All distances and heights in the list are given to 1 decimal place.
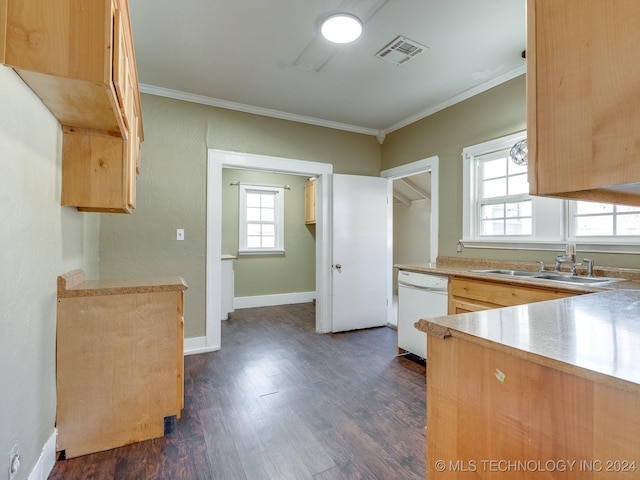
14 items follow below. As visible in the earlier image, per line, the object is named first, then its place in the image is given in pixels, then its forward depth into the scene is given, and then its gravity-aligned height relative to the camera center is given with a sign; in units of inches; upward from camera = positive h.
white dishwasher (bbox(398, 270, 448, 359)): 104.3 -20.7
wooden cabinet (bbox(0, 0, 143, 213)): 42.1 +24.7
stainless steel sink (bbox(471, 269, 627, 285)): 80.8 -9.4
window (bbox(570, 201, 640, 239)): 85.0 +6.4
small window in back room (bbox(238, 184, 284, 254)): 210.2 +16.0
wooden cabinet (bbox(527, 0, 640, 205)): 18.6 +9.5
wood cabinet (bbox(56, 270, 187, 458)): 67.2 -26.4
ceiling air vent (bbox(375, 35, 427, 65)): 91.7 +58.1
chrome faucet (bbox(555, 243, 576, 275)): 88.0 -4.3
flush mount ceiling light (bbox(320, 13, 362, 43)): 81.0 +57.1
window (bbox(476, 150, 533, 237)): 109.3 +16.3
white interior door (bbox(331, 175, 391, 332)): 152.6 -4.8
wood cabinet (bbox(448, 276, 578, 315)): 76.1 -13.6
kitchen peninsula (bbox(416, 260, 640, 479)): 23.4 -13.1
